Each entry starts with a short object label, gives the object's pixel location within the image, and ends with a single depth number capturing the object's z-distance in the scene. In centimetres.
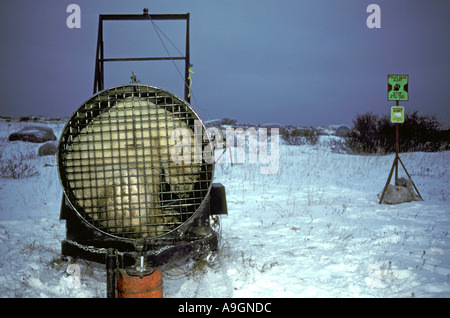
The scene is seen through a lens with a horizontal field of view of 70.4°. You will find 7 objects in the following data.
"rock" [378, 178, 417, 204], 623
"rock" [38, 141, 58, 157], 1152
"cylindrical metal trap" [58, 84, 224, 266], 262
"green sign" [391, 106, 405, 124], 646
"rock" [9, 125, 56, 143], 1493
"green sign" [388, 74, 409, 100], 633
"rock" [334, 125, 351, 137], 2691
